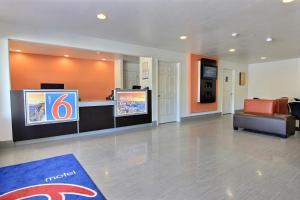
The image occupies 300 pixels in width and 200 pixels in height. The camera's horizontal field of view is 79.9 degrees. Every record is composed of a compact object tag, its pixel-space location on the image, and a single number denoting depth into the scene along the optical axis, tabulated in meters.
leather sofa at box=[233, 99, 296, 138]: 4.56
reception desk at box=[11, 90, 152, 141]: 4.00
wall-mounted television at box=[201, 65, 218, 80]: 7.36
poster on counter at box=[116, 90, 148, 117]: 5.36
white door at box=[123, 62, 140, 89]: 7.59
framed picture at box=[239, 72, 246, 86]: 9.48
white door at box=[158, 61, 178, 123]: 6.45
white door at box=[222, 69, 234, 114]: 8.78
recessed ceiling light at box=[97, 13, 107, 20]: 3.39
